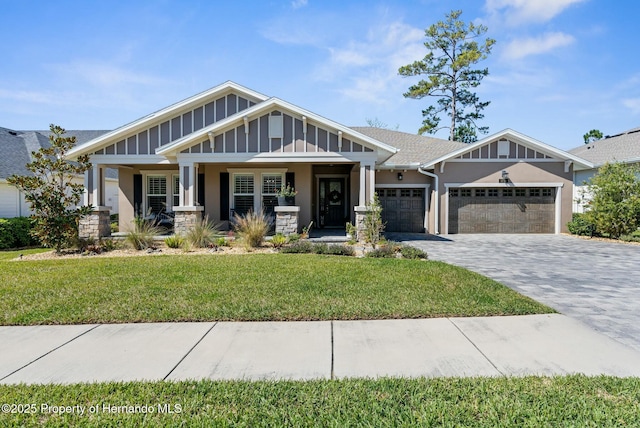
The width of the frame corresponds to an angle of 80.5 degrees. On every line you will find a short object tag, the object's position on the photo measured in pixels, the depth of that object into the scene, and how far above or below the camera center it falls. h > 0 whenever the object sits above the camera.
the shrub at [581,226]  15.22 -0.79
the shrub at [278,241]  11.17 -1.04
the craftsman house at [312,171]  12.42 +1.46
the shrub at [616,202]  14.20 +0.18
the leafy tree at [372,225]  11.85 -0.59
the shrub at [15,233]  13.07 -0.99
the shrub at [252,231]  11.04 -0.75
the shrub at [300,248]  10.47 -1.18
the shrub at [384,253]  9.83 -1.23
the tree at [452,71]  29.06 +10.57
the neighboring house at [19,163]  16.77 +2.07
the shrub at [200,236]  11.34 -0.92
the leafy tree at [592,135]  40.02 +7.66
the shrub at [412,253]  9.62 -1.22
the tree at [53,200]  10.87 +0.16
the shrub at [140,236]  11.23 -0.91
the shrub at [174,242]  11.41 -1.09
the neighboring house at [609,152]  18.92 +3.11
